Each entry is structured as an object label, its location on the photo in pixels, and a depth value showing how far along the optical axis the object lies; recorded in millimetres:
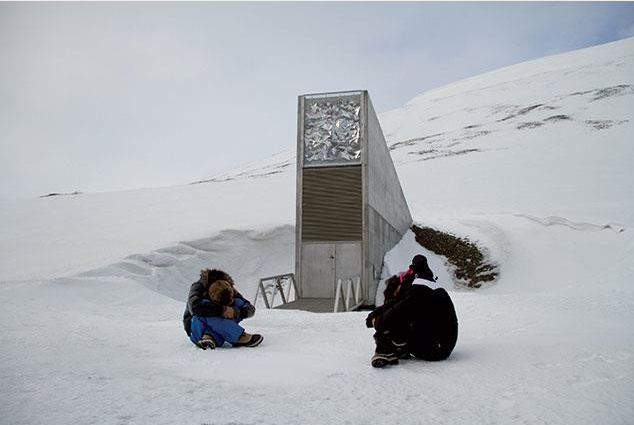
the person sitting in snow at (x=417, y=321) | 4309
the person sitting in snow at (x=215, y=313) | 4957
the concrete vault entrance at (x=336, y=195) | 12445
